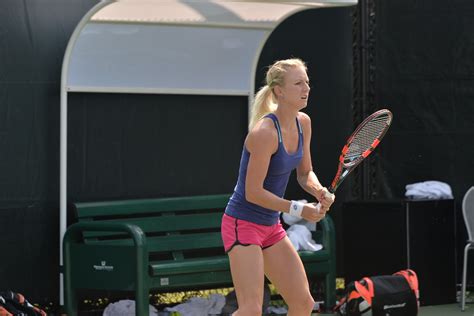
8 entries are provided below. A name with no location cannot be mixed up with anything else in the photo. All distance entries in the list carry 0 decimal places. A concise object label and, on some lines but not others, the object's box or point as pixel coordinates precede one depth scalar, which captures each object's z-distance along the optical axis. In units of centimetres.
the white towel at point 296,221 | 1599
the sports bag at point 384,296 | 1419
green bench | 1384
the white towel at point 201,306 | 1495
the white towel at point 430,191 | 1653
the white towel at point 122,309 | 1459
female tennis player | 1000
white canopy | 1481
